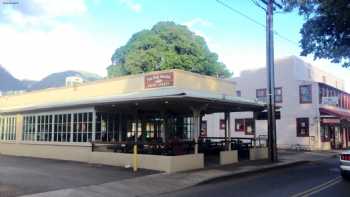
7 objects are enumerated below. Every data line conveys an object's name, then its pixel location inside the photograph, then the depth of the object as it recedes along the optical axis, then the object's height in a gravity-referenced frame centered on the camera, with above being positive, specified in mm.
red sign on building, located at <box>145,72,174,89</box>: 21656 +2622
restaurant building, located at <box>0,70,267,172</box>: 18078 +504
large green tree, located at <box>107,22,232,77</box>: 41938 +7966
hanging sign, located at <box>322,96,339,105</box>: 33281 +2277
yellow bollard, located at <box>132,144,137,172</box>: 17219 -1318
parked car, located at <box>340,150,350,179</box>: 14728 -1293
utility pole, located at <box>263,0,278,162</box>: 21172 +2088
